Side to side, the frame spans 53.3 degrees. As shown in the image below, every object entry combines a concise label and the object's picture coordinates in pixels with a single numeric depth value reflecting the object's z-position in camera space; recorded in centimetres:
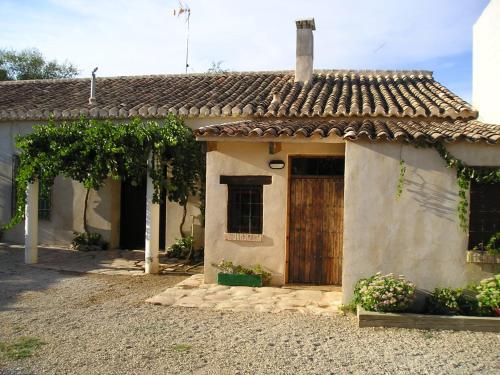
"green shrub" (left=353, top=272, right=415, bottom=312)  692
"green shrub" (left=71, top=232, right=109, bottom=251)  1248
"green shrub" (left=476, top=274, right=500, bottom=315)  694
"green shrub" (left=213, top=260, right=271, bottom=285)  916
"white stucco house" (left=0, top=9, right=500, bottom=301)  751
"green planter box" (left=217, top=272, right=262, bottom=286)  908
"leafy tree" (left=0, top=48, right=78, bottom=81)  3064
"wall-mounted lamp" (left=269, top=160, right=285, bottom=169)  920
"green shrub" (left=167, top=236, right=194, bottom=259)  1158
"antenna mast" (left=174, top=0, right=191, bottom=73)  1955
